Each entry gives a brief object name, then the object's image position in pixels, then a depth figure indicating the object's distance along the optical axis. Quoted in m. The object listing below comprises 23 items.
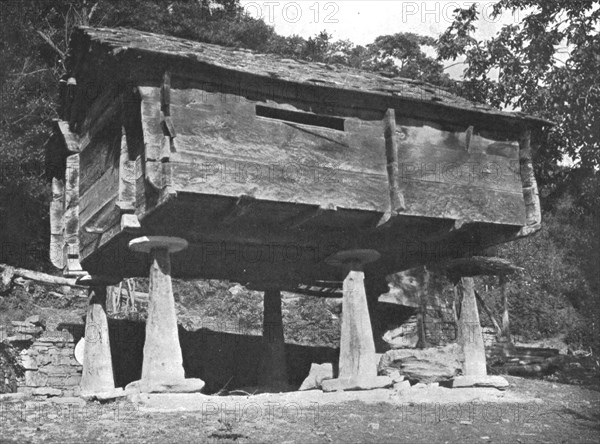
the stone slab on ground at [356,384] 11.62
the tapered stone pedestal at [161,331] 10.37
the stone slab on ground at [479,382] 12.79
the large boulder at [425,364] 12.97
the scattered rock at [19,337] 14.60
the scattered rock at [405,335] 20.49
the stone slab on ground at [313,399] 10.12
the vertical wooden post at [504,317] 21.29
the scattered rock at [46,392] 13.41
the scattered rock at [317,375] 13.51
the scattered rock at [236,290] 21.98
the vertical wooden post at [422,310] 19.16
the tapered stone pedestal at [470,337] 13.16
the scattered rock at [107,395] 10.77
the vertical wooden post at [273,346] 15.09
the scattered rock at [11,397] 11.44
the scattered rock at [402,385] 12.05
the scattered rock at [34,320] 15.18
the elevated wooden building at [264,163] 10.44
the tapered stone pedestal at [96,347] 12.72
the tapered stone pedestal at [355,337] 11.71
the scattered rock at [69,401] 10.90
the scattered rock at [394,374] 12.64
